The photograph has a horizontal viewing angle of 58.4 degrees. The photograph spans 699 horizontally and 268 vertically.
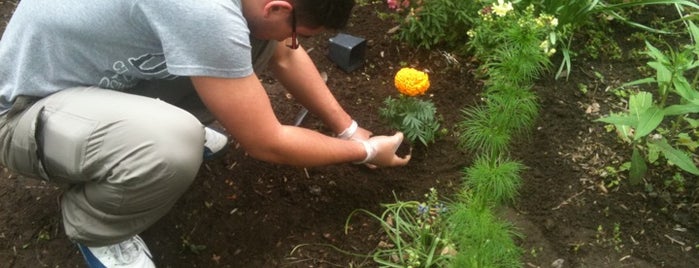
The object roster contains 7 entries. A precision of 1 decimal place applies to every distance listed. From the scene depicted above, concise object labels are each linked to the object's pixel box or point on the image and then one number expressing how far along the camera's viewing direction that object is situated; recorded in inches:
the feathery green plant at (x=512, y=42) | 84.4
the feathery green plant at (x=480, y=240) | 77.2
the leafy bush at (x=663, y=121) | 82.7
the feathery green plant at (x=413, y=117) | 96.6
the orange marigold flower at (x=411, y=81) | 88.0
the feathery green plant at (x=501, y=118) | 85.7
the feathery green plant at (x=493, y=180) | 83.7
